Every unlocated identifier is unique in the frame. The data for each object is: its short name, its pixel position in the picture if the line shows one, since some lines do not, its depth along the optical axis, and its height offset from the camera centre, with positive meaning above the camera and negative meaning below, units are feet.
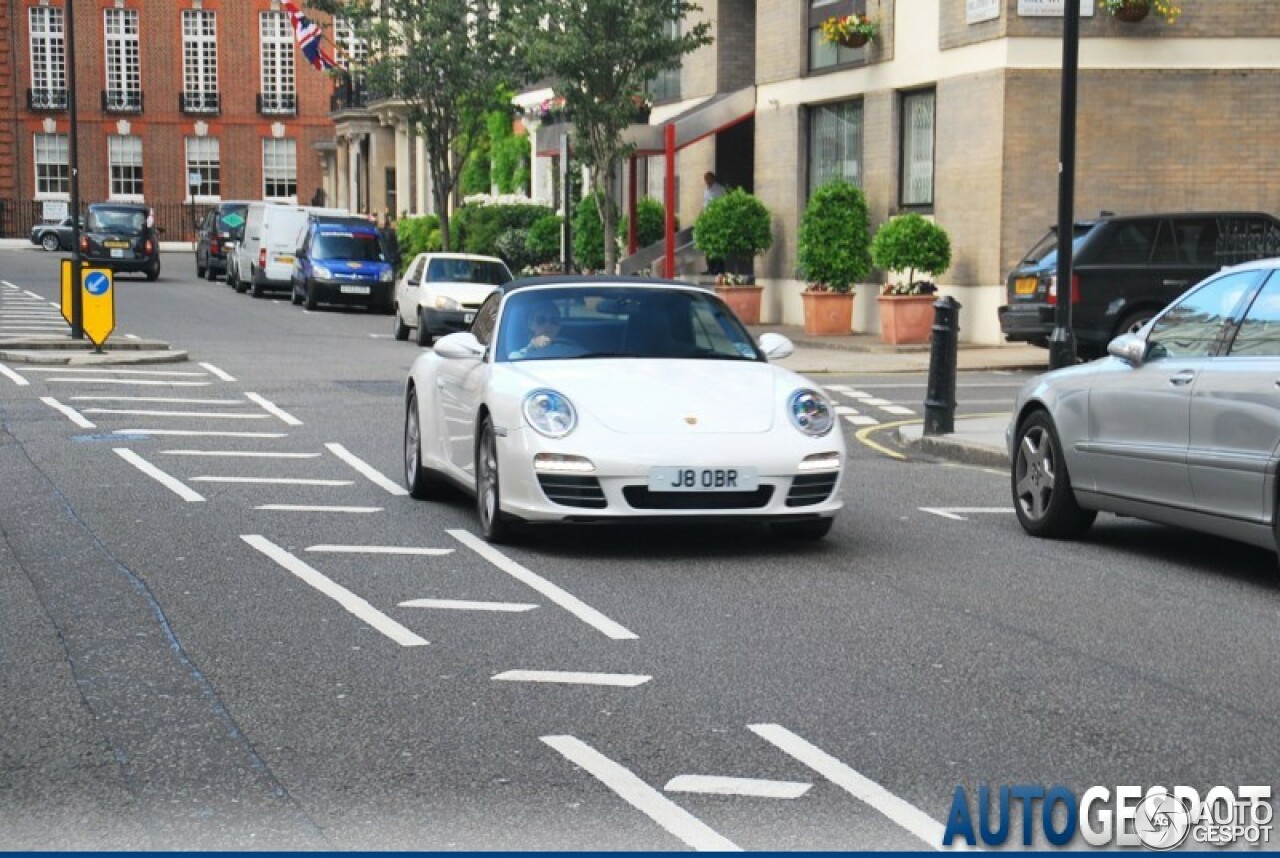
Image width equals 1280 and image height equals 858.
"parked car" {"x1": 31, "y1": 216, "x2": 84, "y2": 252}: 230.48 -1.56
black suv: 74.08 -1.51
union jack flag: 167.02 +14.80
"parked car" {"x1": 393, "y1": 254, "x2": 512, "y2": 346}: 91.50 -3.11
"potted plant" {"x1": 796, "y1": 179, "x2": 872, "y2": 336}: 97.45 -1.39
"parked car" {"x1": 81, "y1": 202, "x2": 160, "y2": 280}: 157.99 -1.36
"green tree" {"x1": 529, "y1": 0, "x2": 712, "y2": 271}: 106.63 +8.56
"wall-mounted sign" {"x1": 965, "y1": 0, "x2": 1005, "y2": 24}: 90.58 +9.45
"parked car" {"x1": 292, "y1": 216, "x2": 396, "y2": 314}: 123.24 -2.69
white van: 138.41 -1.58
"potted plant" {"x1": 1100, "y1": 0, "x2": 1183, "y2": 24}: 89.15 +9.28
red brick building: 261.65 +14.97
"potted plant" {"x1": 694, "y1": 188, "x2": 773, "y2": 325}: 109.09 -0.62
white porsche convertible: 32.73 -3.12
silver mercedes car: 30.66 -3.18
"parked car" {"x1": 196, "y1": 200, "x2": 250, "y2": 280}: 161.89 -1.12
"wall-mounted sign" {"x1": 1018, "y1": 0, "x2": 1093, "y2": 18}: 89.45 +9.31
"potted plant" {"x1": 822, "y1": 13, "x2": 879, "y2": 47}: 102.99 +9.60
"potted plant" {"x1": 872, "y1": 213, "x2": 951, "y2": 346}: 90.89 -1.93
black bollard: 53.21 -4.05
